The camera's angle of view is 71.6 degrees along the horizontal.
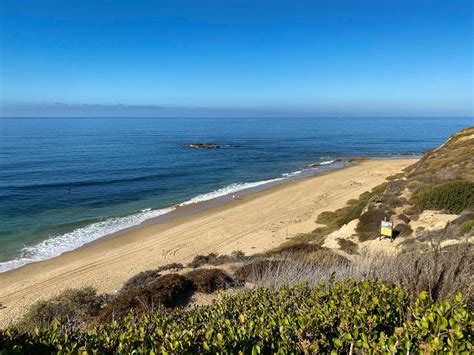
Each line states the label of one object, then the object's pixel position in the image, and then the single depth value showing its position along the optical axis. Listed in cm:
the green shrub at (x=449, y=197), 1416
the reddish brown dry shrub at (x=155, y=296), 845
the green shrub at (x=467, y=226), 1103
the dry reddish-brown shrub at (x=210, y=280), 964
